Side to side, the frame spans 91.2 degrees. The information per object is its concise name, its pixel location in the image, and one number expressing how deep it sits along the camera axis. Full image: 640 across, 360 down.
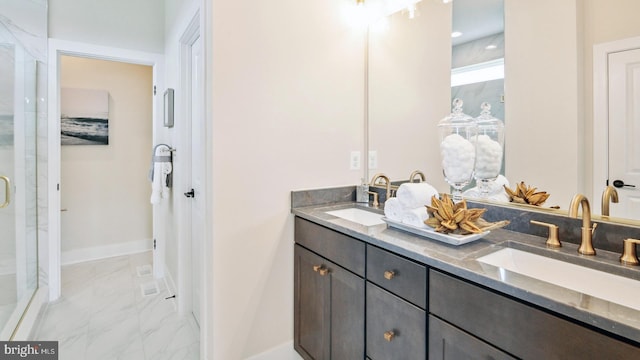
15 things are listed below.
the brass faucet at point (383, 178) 1.89
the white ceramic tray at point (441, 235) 1.13
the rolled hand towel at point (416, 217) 1.27
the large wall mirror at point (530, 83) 1.19
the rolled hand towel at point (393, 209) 1.38
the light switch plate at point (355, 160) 2.05
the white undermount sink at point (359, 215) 1.68
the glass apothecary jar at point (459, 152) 1.45
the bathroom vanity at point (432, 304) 0.71
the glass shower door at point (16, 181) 2.07
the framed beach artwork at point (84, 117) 3.35
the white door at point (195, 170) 2.25
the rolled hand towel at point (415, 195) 1.35
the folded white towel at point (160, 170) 2.70
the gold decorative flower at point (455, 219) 1.19
